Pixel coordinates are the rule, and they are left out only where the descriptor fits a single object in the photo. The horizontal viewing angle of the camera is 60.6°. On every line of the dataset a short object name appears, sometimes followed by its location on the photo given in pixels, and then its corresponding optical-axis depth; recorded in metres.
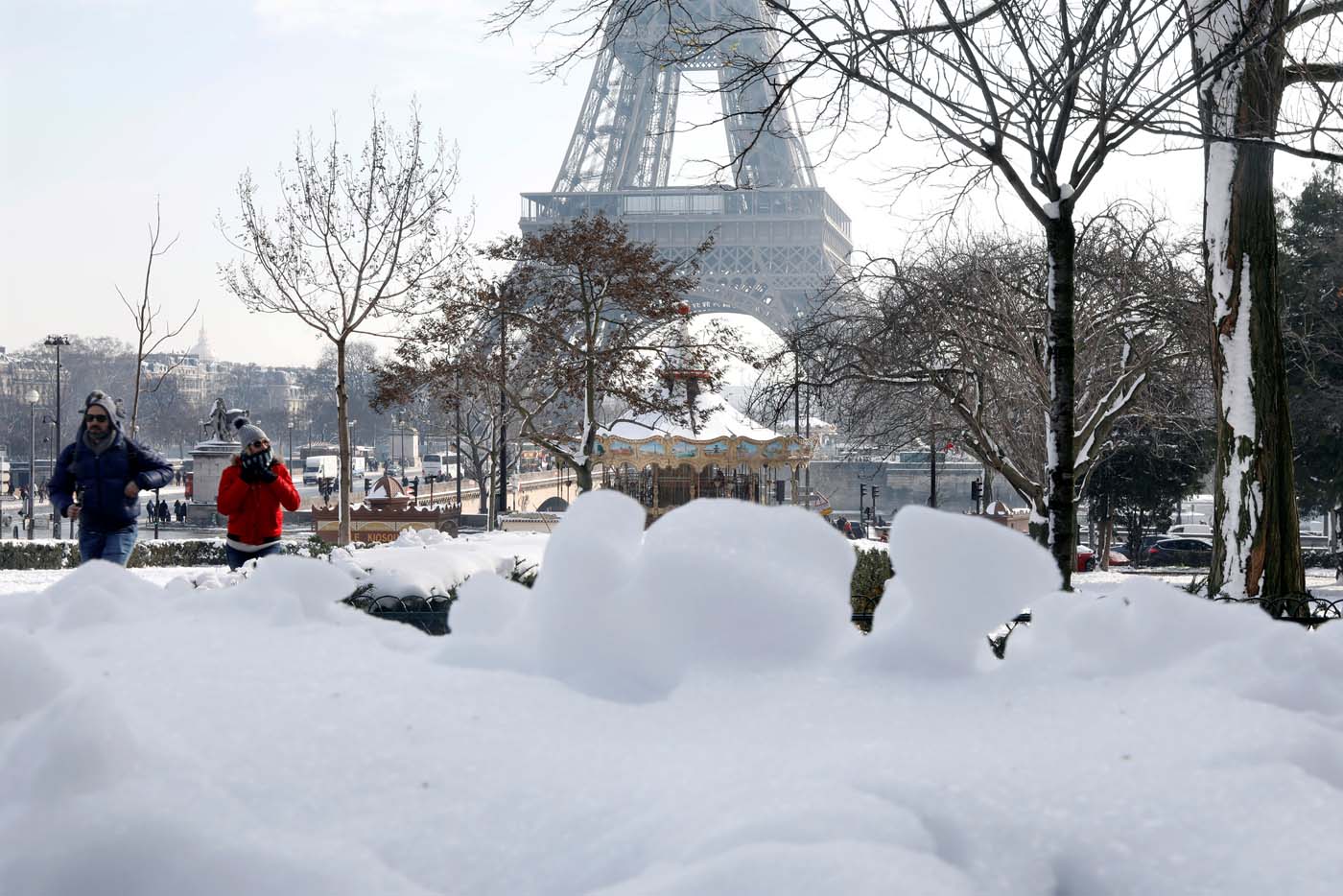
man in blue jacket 7.82
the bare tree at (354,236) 19.70
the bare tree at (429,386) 20.63
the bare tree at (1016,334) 14.24
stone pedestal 35.56
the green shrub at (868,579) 8.59
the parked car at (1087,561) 24.03
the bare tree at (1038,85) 7.10
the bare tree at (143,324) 20.23
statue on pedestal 35.09
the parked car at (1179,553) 32.94
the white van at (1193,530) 41.44
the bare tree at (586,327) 20.48
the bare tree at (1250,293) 6.91
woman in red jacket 8.25
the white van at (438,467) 72.07
